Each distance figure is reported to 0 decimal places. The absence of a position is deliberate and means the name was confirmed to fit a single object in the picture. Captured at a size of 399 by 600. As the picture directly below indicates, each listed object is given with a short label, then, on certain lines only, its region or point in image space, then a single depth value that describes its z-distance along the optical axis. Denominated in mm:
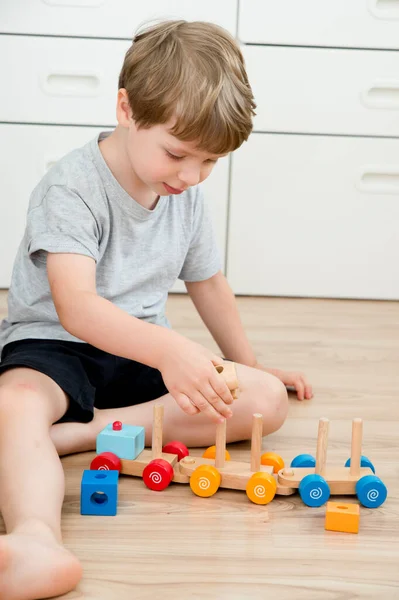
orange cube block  1689
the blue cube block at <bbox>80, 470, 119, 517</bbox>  1699
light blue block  1802
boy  1653
